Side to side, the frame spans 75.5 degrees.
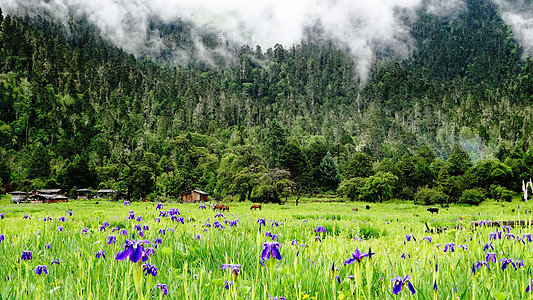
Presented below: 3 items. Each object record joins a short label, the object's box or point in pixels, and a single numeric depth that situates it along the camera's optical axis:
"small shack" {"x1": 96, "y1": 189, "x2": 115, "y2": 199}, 85.19
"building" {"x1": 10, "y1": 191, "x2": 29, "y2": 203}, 78.05
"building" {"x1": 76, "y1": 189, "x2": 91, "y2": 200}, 86.14
